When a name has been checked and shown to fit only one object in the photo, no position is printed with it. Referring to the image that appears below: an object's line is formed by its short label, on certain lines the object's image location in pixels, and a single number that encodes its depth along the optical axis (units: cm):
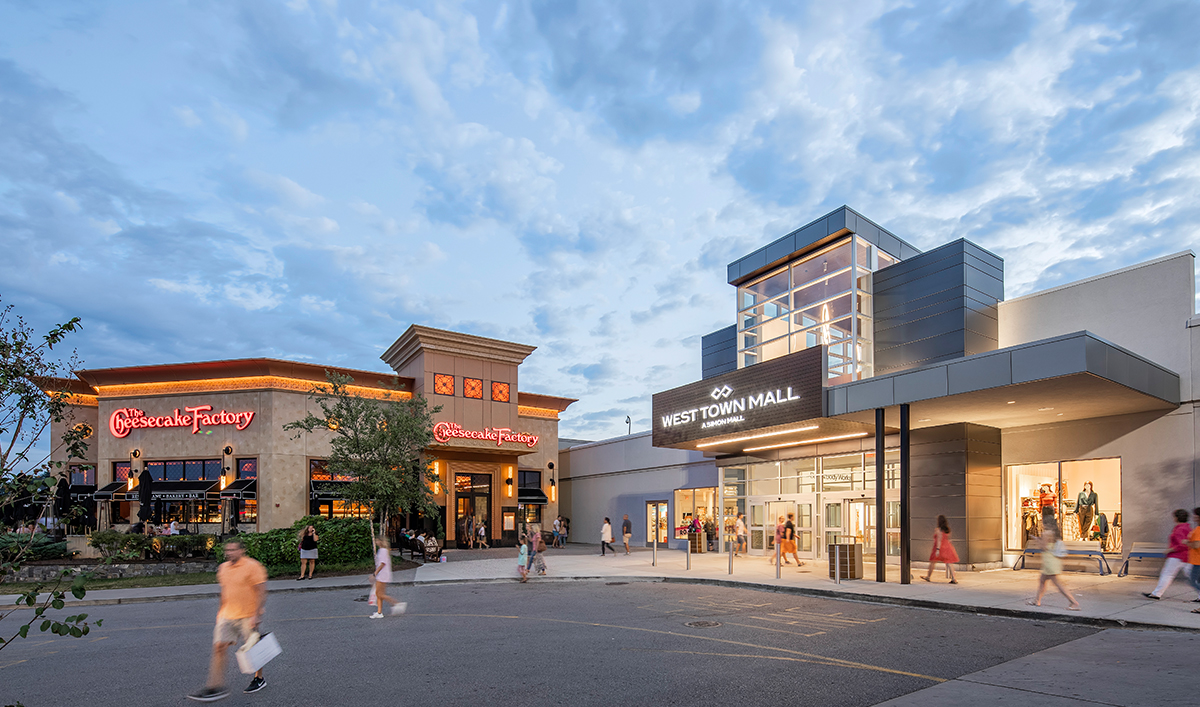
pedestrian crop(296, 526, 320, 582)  2172
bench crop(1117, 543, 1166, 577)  1772
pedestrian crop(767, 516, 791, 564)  2236
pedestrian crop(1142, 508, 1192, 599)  1335
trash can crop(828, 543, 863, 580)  1908
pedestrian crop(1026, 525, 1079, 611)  1334
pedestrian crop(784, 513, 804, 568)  2386
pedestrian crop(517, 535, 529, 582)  2117
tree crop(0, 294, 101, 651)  425
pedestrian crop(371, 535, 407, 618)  1423
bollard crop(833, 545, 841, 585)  1822
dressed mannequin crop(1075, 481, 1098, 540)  2044
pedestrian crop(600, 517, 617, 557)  2925
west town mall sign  2134
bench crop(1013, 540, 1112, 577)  1897
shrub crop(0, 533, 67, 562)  2612
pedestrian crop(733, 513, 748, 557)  2834
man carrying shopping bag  834
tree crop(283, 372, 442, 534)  2603
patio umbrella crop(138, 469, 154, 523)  2537
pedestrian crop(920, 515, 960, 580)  1803
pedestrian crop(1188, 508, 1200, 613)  1295
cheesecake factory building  3166
